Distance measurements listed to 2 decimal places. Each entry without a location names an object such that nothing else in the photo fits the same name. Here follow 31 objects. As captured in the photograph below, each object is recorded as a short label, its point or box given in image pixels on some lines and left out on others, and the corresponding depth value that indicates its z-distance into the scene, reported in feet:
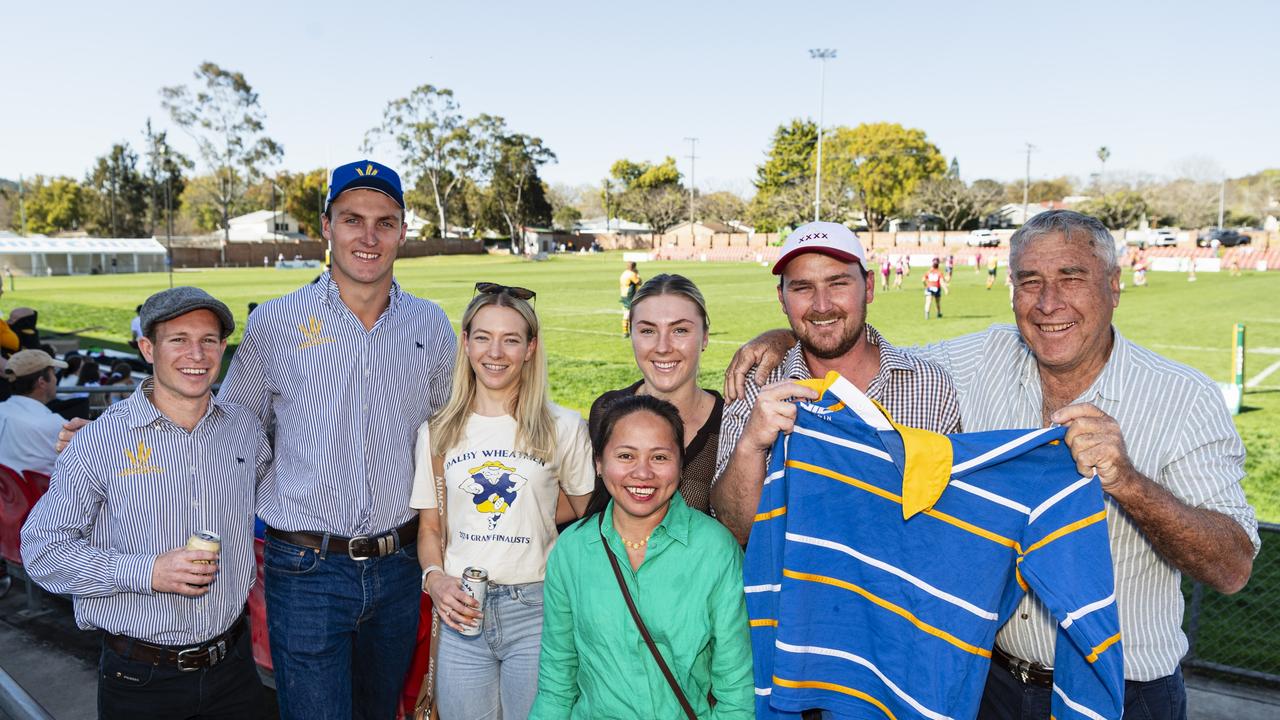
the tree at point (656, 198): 357.61
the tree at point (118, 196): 280.31
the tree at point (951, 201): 287.07
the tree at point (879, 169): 293.84
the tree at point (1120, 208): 276.00
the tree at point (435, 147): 263.29
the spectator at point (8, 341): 35.24
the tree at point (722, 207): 361.71
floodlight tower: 194.49
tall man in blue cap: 10.32
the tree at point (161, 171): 267.39
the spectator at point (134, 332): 46.52
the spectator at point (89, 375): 34.96
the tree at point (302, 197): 307.99
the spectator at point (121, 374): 35.73
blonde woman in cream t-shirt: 9.69
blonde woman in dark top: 10.21
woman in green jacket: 8.17
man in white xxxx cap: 9.40
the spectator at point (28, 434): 18.07
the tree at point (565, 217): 397.39
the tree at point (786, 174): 298.56
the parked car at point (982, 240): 234.99
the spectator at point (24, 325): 38.86
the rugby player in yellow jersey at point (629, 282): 76.07
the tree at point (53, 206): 285.84
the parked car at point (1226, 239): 213.66
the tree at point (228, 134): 246.27
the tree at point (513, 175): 272.72
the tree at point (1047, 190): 403.75
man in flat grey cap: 9.44
